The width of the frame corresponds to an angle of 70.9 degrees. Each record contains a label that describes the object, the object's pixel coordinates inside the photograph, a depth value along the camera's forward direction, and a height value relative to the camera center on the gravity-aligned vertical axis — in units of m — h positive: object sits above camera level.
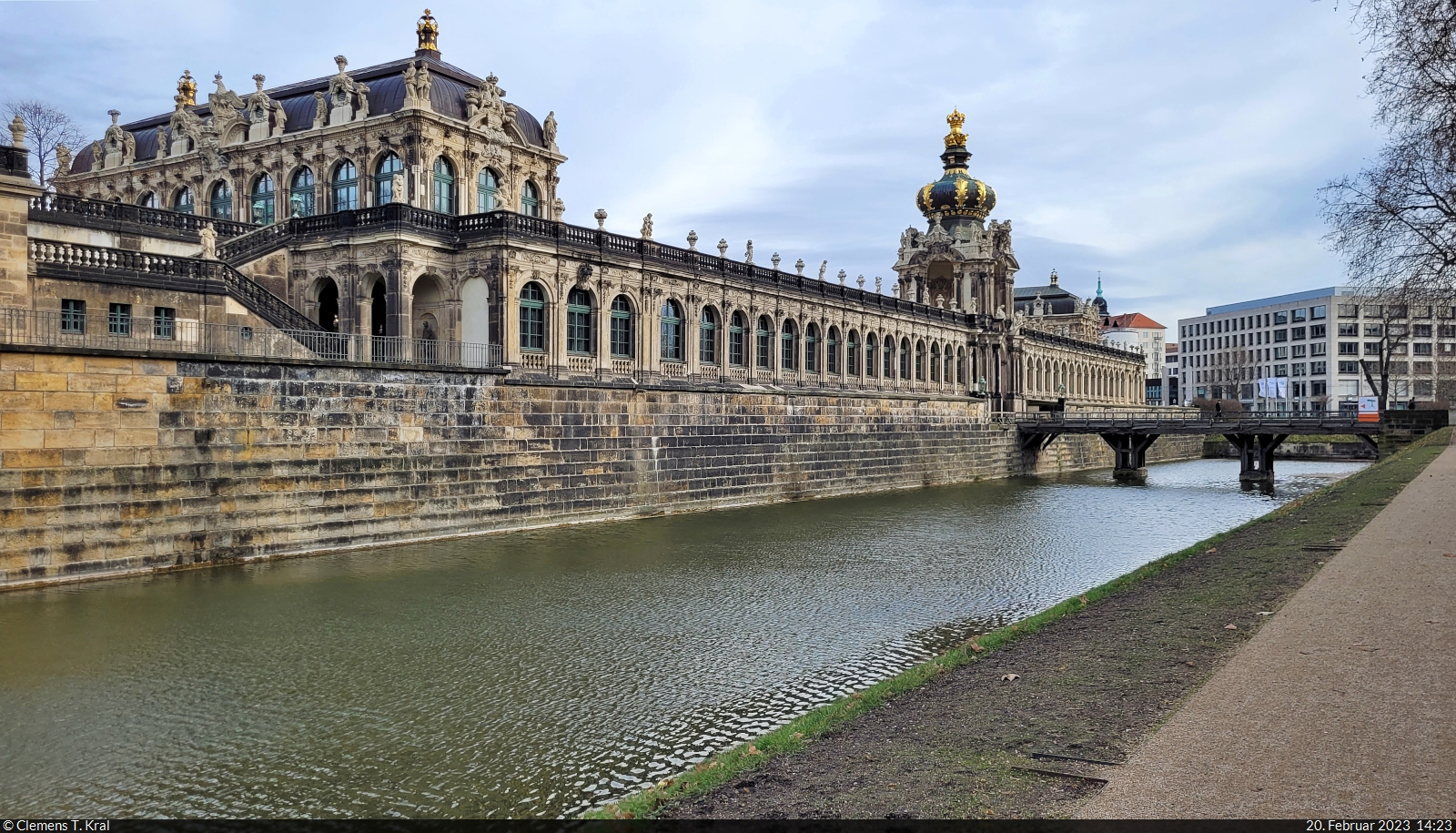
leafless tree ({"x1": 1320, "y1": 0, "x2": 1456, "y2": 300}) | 16.42 +4.97
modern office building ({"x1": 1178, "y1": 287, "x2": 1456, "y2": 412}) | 114.00 +7.24
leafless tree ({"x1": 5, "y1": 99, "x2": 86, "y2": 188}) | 54.69 +15.49
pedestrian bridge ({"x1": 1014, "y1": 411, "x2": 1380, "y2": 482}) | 57.12 -0.90
